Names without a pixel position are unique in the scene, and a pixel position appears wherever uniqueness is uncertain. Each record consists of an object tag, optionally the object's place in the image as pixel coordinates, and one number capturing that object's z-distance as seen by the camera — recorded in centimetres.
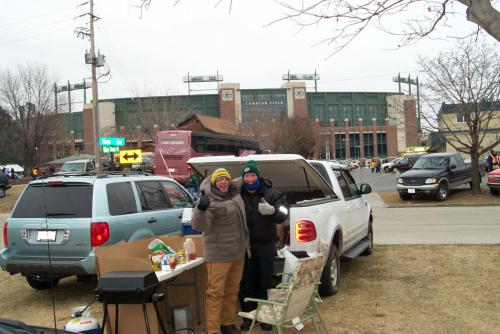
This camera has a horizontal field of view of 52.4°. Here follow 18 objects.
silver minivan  665
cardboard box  465
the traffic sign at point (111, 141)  2207
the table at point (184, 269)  486
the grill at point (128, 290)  434
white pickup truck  608
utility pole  2972
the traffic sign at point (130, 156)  2072
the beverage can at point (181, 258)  532
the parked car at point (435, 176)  2030
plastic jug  545
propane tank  468
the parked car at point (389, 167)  5512
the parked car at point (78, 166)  3315
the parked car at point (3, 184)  2848
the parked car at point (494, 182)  2062
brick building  9256
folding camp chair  442
